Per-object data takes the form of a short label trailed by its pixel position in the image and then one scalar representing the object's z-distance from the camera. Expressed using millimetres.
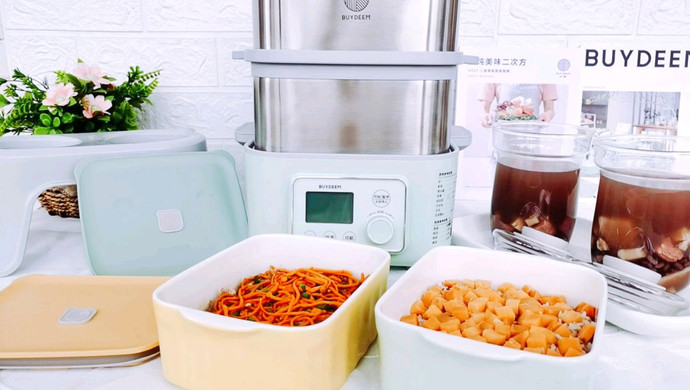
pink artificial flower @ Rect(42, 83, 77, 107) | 825
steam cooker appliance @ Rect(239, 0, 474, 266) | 607
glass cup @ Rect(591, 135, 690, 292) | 562
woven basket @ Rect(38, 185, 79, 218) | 883
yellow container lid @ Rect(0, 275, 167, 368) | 482
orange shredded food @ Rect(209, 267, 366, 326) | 494
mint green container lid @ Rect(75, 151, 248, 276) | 674
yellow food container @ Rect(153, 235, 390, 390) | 414
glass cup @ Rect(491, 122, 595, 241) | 685
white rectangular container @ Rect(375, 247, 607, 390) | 365
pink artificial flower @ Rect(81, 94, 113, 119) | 857
